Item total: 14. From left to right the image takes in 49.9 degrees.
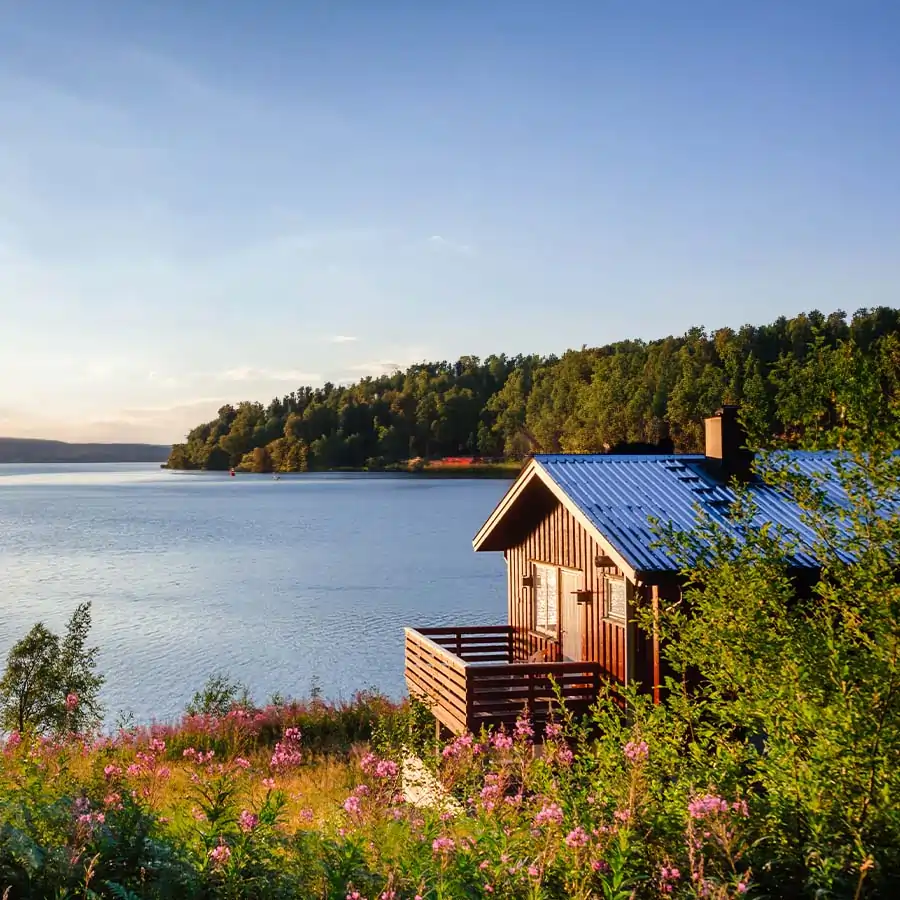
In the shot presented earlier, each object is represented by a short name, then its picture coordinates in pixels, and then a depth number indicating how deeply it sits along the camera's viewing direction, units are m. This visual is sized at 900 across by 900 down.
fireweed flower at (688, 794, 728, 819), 5.20
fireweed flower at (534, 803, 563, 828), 5.39
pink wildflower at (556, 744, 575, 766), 7.00
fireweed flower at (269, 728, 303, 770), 6.80
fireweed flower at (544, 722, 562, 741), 8.91
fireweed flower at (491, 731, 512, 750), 7.43
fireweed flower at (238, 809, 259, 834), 5.59
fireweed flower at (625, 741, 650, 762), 6.06
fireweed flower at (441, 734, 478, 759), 7.76
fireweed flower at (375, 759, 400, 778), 6.70
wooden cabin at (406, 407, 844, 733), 14.52
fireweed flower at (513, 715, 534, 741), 7.90
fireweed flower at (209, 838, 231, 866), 5.22
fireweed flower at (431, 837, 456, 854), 5.18
